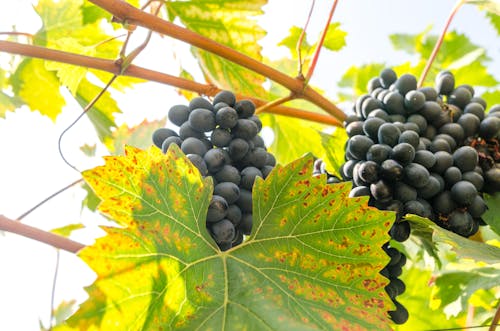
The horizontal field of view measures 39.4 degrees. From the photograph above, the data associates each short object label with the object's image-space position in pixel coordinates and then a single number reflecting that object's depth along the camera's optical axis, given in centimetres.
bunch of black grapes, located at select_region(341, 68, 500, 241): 43
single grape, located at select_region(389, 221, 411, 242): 43
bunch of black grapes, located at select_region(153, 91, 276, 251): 41
